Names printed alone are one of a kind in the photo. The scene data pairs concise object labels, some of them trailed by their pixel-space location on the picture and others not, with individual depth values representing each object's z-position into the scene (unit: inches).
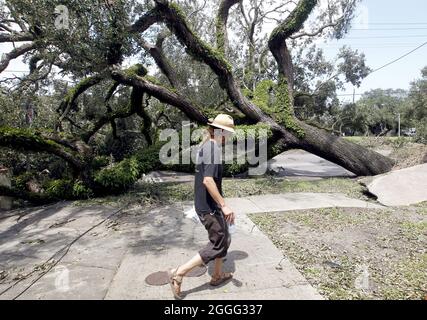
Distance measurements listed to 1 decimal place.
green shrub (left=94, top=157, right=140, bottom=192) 303.1
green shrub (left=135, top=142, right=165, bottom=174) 339.6
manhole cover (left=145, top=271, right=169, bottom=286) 135.3
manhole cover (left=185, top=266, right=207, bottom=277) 142.3
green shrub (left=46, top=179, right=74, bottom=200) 299.6
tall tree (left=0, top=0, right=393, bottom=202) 249.9
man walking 121.5
